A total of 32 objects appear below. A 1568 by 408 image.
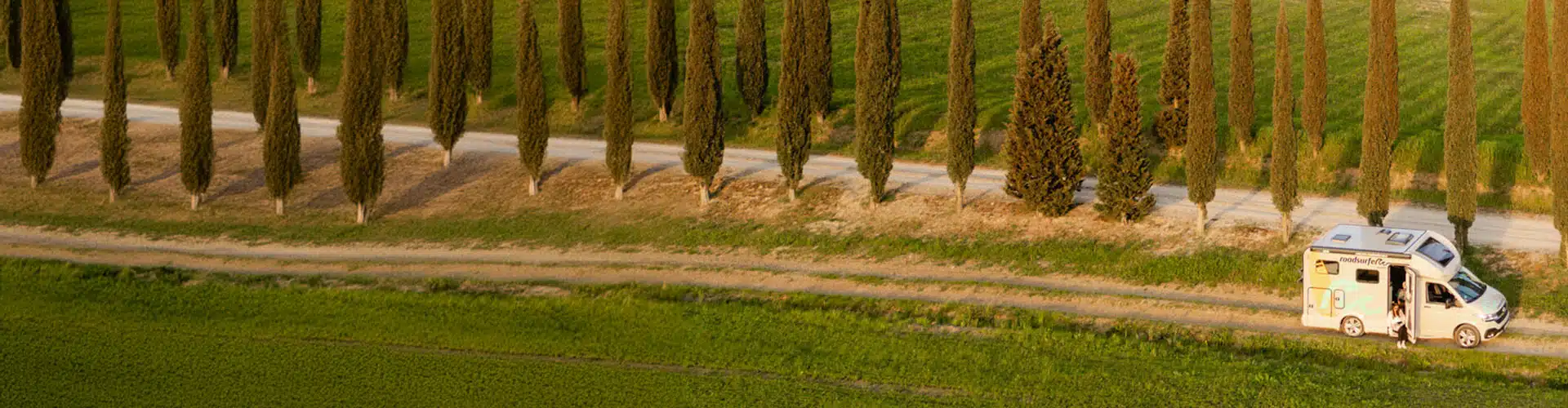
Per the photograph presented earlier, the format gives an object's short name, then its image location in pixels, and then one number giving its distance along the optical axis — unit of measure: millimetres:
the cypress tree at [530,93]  54656
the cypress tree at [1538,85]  46031
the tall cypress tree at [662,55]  60094
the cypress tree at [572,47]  60719
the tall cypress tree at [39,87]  57062
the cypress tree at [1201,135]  46375
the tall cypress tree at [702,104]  53219
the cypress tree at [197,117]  53531
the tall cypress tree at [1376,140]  44438
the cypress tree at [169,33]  69625
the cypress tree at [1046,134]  48469
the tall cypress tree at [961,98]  50562
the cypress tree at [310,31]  68375
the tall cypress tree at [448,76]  58219
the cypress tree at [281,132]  52594
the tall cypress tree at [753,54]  62156
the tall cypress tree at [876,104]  51562
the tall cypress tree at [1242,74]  50797
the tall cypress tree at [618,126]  54219
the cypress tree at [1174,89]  56250
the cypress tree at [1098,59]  56906
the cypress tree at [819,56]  56062
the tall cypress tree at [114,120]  54469
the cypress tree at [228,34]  70000
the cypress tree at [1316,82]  49219
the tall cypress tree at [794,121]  52719
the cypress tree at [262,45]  55156
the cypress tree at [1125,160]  47906
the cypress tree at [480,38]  61281
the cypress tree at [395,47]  63906
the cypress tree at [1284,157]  45031
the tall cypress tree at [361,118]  52875
